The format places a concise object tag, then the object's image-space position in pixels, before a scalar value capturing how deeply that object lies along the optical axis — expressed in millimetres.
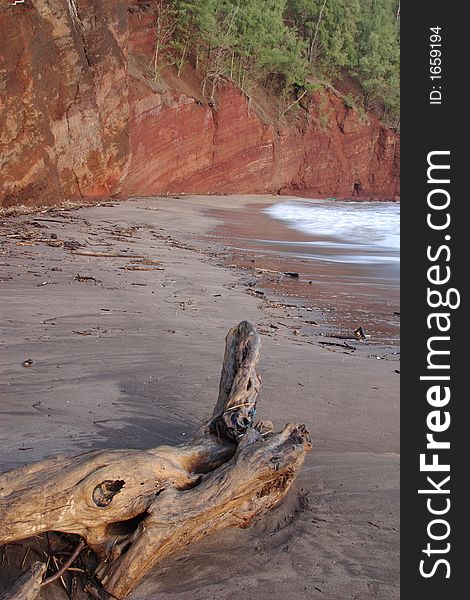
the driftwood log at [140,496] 2438
